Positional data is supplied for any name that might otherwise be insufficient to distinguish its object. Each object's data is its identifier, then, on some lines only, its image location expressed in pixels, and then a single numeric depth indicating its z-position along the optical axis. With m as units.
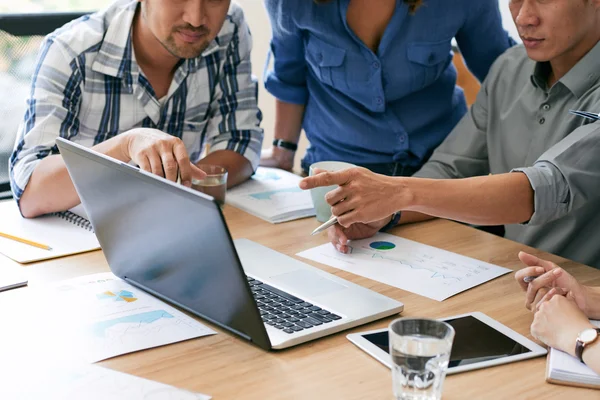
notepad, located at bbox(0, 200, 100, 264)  2.38
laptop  1.94
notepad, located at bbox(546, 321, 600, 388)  1.89
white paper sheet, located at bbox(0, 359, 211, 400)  1.84
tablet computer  1.95
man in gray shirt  2.33
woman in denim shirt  3.11
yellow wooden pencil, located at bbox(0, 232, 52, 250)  2.41
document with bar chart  1.99
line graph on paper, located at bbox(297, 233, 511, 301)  2.25
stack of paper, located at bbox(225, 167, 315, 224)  2.67
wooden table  1.87
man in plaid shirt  2.67
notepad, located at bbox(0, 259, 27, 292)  2.21
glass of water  1.80
